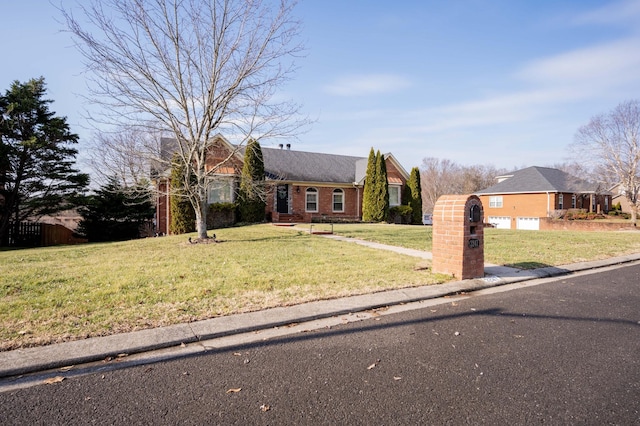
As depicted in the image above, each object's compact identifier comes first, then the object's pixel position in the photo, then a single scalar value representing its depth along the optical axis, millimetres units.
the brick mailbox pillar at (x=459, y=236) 6094
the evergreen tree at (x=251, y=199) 20625
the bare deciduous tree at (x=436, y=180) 60969
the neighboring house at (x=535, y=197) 32344
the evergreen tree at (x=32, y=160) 17062
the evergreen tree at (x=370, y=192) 24094
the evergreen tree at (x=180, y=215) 17953
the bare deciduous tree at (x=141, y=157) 11287
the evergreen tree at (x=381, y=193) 23844
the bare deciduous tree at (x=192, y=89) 10250
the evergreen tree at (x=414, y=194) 26188
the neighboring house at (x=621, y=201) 39219
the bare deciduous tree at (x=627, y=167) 26344
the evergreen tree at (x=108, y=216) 18062
